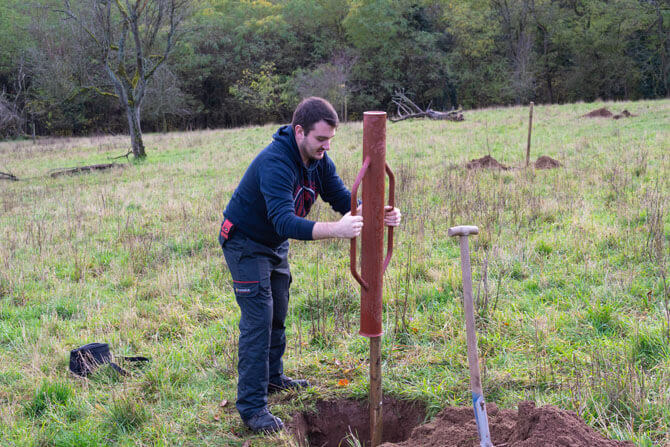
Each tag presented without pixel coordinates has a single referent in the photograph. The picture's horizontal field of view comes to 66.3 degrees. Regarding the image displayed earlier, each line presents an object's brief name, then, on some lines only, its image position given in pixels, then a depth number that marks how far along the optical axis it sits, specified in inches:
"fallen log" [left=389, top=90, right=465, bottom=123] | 939.5
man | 116.2
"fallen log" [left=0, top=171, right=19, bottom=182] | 614.9
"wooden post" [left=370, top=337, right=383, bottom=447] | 114.9
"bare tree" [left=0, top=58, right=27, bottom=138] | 1023.0
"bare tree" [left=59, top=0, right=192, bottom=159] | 725.3
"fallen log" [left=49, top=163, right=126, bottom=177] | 624.4
